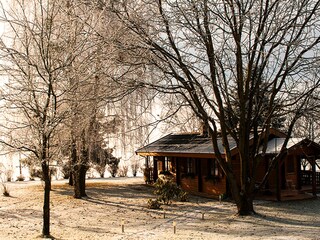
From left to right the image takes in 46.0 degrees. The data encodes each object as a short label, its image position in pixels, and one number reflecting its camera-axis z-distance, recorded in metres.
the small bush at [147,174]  22.80
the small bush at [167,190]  13.92
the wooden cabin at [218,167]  16.44
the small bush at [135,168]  30.47
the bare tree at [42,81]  8.66
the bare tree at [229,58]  9.81
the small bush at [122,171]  30.23
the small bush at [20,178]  26.61
